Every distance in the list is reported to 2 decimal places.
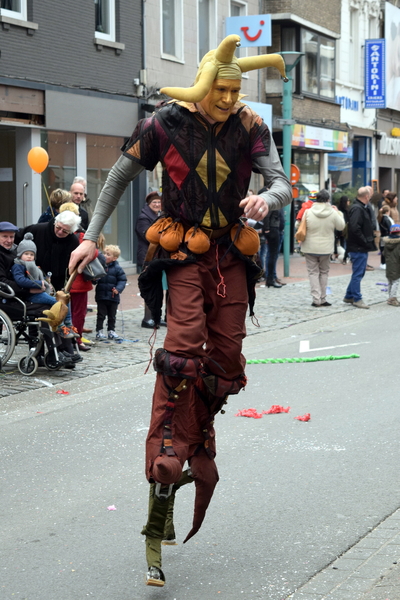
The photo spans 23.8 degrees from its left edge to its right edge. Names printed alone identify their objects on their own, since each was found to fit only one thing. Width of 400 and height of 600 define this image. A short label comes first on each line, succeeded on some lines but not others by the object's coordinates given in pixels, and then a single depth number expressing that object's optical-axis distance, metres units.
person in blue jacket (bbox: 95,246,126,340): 11.41
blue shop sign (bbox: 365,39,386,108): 33.84
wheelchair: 9.03
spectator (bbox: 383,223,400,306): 15.66
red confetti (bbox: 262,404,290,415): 7.38
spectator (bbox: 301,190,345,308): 15.12
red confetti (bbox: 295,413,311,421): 7.05
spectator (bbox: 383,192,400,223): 22.36
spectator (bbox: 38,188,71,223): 11.12
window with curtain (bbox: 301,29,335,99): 28.44
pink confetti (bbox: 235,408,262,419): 7.23
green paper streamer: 9.98
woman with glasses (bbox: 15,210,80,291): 9.89
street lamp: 20.22
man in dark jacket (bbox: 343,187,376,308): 15.22
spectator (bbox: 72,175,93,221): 12.41
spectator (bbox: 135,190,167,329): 12.62
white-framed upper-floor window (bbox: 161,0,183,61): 21.72
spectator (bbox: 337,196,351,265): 25.09
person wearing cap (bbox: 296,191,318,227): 16.95
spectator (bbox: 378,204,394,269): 21.72
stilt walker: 3.78
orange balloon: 13.39
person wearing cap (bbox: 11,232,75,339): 9.20
